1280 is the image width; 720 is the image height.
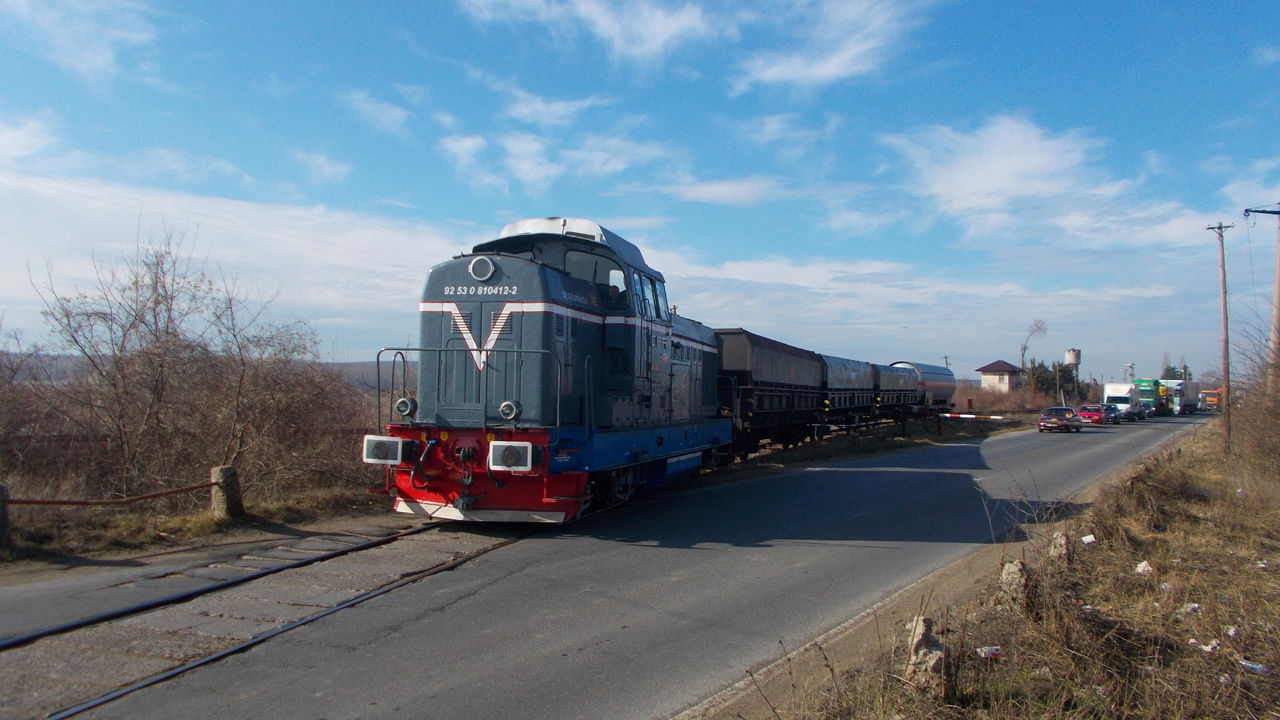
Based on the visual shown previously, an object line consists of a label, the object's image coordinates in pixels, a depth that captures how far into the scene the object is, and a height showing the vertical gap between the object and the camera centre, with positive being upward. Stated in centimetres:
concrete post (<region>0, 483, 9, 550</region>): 696 -110
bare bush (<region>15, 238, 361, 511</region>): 1101 -27
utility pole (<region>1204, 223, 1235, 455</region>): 1792 -58
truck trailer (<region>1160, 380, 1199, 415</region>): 6469 -37
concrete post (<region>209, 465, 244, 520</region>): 861 -111
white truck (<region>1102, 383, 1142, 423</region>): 4906 -42
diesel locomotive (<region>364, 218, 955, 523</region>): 874 +12
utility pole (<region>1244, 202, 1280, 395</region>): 1288 +50
